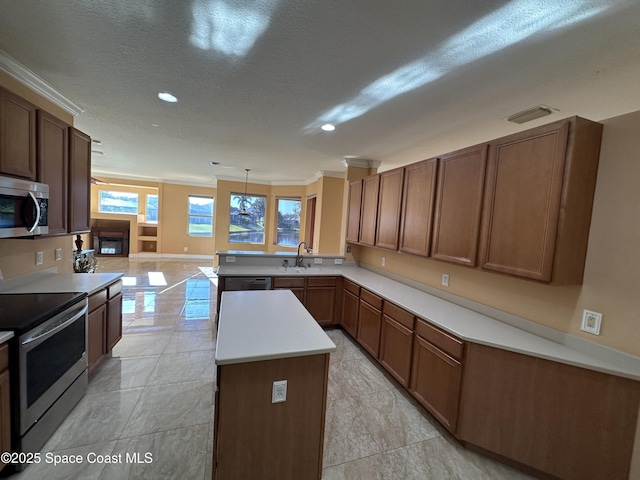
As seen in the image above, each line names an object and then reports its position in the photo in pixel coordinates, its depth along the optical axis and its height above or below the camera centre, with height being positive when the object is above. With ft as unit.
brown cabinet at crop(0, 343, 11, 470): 4.76 -3.61
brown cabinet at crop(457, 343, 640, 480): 4.94 -3.53
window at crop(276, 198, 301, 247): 25.62 +0.25
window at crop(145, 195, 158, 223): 29.19 +0.67
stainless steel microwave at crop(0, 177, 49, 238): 5.59 -0.04
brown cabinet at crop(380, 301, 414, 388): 7.93 -3.53
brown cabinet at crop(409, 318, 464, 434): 6.33 -3.57
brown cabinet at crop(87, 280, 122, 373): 7.72 -3.53
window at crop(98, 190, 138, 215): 28.17 +1.13
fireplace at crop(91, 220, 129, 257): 27.61 -2.68
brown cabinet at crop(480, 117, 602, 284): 5.41 +0.94
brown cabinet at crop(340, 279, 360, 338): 11.23 -3.47
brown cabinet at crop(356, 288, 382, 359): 9.53 -3.51
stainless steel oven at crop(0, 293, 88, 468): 5.06 -3.33
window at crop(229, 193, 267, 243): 25.46 +0.21
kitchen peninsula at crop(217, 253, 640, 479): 5.00 -3.22
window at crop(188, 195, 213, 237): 29.14 +0.24
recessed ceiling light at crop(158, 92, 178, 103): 7.97 +3.66
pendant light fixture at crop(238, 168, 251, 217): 24.05 +1.67
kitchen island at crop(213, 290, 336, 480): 4.46 -3.20
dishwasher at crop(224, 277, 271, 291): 11.21 -2.65
